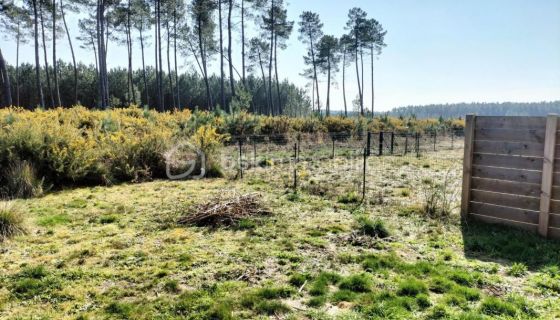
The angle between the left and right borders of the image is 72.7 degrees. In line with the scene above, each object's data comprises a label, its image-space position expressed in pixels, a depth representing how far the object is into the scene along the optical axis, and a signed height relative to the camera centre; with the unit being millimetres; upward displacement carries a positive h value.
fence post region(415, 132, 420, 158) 13130 -933
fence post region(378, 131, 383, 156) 12926 -913
